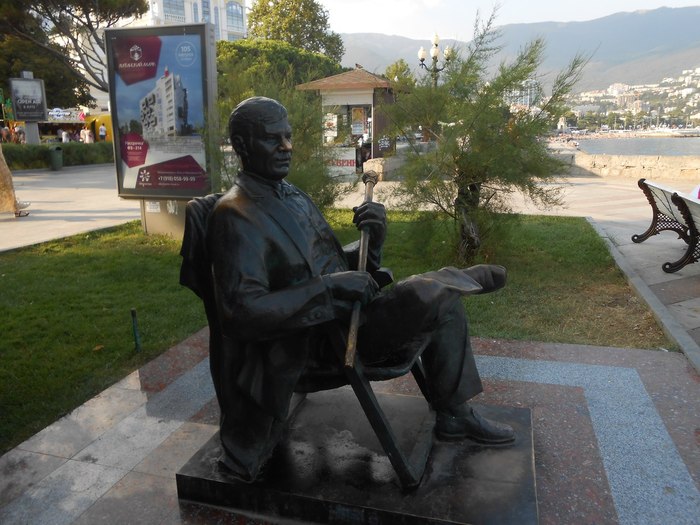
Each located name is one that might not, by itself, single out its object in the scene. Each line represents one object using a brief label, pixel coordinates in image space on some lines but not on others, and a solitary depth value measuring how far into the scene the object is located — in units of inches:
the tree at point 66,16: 841.5
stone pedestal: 88.7
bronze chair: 88.1
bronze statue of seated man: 83.7
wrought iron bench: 260.7
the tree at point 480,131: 263.9
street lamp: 282.8
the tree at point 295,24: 1587.1
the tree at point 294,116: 309.3
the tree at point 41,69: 1061.8
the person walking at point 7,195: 445.6
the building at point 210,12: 4320.9
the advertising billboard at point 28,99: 883.4
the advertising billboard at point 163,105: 324.8
